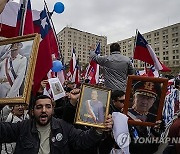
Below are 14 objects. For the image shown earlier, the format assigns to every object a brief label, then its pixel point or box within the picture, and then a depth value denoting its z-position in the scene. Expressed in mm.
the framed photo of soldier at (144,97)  1310
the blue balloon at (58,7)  3318
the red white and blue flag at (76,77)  4510
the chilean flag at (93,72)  4871
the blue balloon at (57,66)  3314
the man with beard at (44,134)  1426
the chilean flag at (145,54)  3187
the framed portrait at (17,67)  1268
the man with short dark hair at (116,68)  2418
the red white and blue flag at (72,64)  5105
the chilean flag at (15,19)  2405
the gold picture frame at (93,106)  1291
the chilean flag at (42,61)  1920
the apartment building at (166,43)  45956
